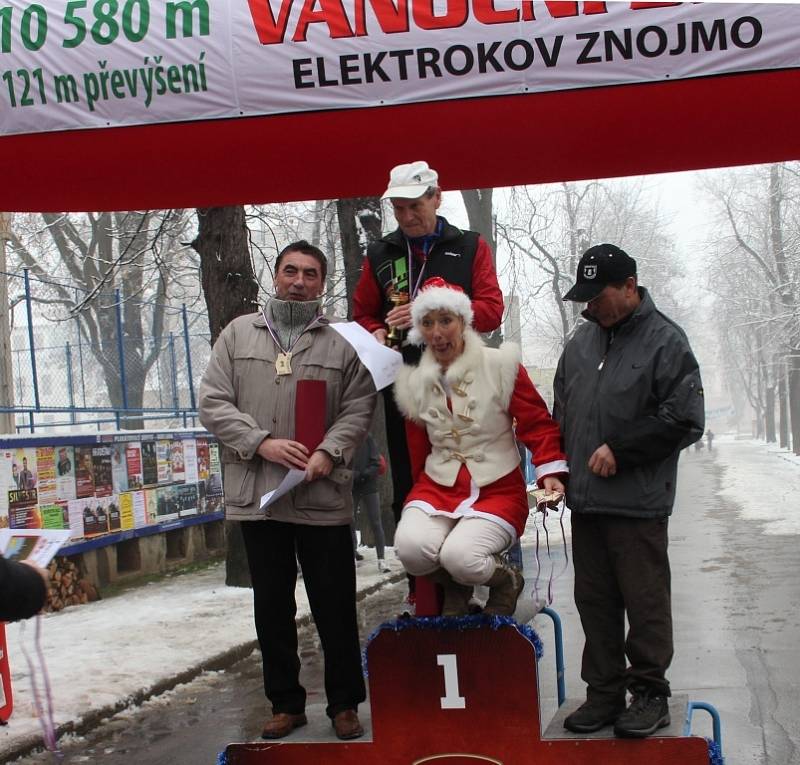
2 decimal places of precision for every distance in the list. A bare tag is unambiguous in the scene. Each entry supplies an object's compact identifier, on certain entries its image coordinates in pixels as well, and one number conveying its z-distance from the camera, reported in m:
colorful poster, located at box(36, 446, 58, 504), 10.80
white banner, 4.95
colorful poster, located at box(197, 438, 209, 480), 14.94
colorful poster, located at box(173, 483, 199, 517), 14.09
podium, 4.34
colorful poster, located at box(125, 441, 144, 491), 12.77
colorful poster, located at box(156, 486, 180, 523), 13.53
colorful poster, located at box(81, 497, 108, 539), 11.66
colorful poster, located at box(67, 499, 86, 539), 11.33
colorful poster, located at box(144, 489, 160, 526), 13.13
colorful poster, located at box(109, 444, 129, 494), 12.37
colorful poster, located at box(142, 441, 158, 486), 13.23
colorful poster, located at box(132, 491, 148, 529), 12.82
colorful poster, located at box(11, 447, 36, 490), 10.33
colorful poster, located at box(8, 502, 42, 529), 10.23
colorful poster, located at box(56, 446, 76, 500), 11.16
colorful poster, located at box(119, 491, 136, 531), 12.50
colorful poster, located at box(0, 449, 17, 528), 10.07
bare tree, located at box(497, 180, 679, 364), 33.91
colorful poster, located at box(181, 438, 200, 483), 14.46
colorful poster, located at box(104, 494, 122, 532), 12.19
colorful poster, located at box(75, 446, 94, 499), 11.56
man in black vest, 4.90
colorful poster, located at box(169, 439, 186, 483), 14.09
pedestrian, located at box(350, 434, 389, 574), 12.53
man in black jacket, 4.52
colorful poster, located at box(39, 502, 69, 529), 10.84
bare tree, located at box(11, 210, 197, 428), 30.75
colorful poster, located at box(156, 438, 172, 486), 13.66
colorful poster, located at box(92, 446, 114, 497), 11.95
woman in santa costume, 4.62
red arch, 5.14
